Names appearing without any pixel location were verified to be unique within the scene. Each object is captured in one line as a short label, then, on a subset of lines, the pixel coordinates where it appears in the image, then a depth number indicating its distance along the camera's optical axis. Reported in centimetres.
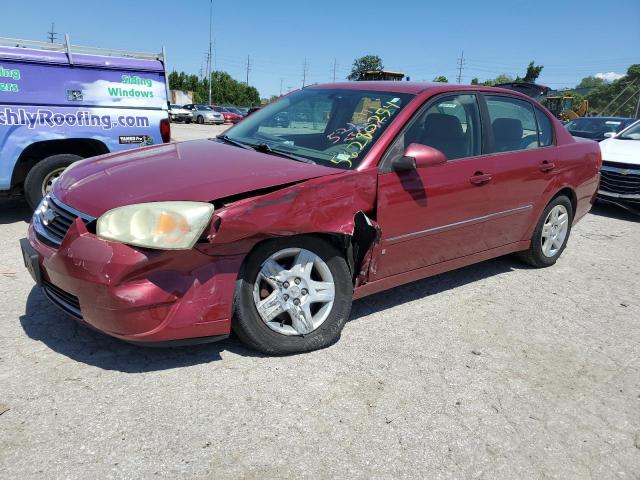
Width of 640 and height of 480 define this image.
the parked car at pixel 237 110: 4453
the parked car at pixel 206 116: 3628
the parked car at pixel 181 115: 3600
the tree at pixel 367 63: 8753
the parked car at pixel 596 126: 1100
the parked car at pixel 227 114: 3855
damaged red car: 256
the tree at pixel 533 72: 7388
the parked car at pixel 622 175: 777
